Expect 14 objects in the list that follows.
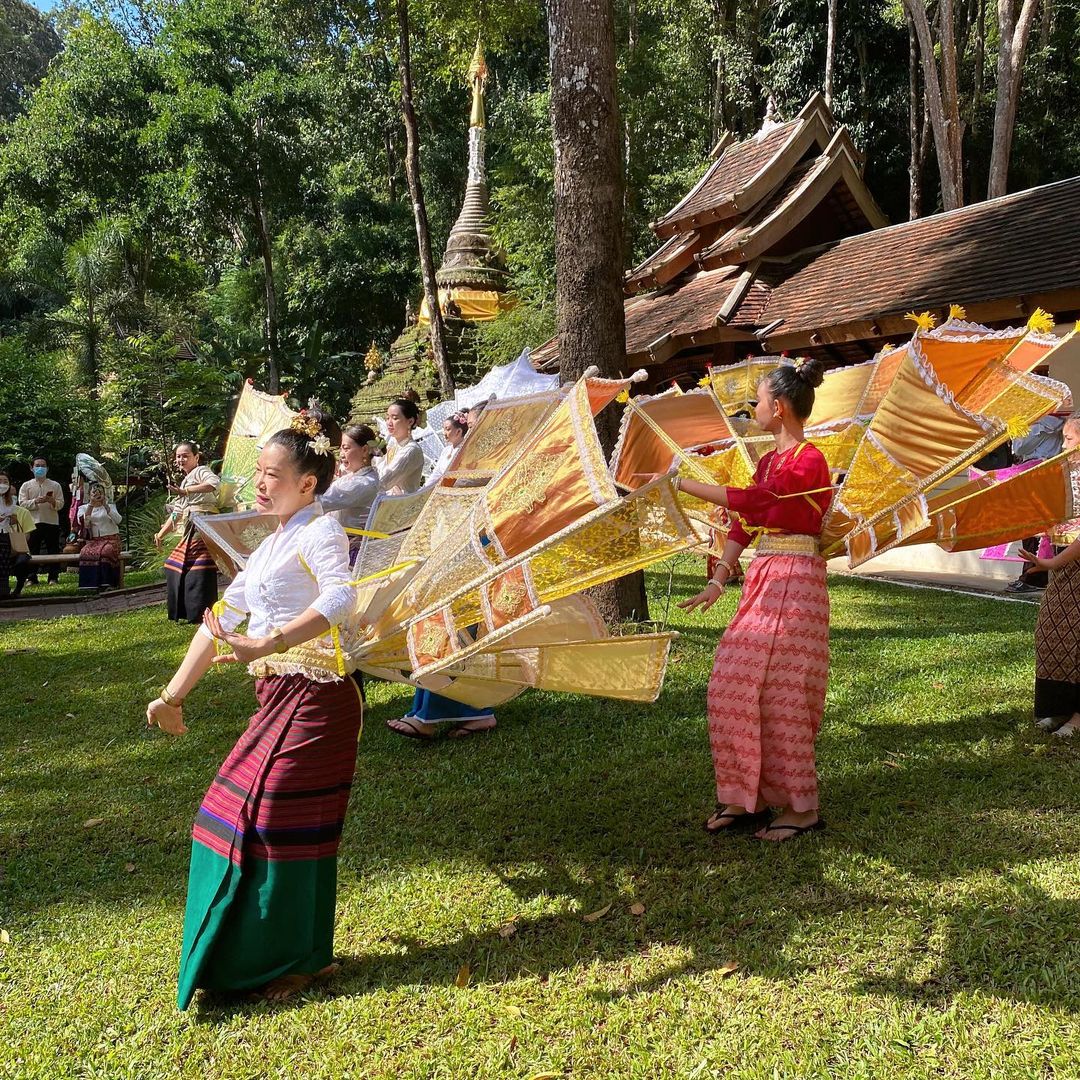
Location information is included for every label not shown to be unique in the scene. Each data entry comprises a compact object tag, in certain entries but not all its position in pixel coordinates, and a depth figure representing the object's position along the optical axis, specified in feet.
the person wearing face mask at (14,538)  41.81
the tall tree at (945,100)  47.14
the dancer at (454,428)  22.71
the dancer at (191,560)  25.02
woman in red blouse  12.68
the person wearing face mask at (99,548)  42.45
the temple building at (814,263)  34.09
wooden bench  43.68
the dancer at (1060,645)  16.20
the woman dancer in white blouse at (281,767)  9.62
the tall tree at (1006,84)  48.34
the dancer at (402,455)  19.08
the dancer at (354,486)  17.54
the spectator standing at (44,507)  48.57
